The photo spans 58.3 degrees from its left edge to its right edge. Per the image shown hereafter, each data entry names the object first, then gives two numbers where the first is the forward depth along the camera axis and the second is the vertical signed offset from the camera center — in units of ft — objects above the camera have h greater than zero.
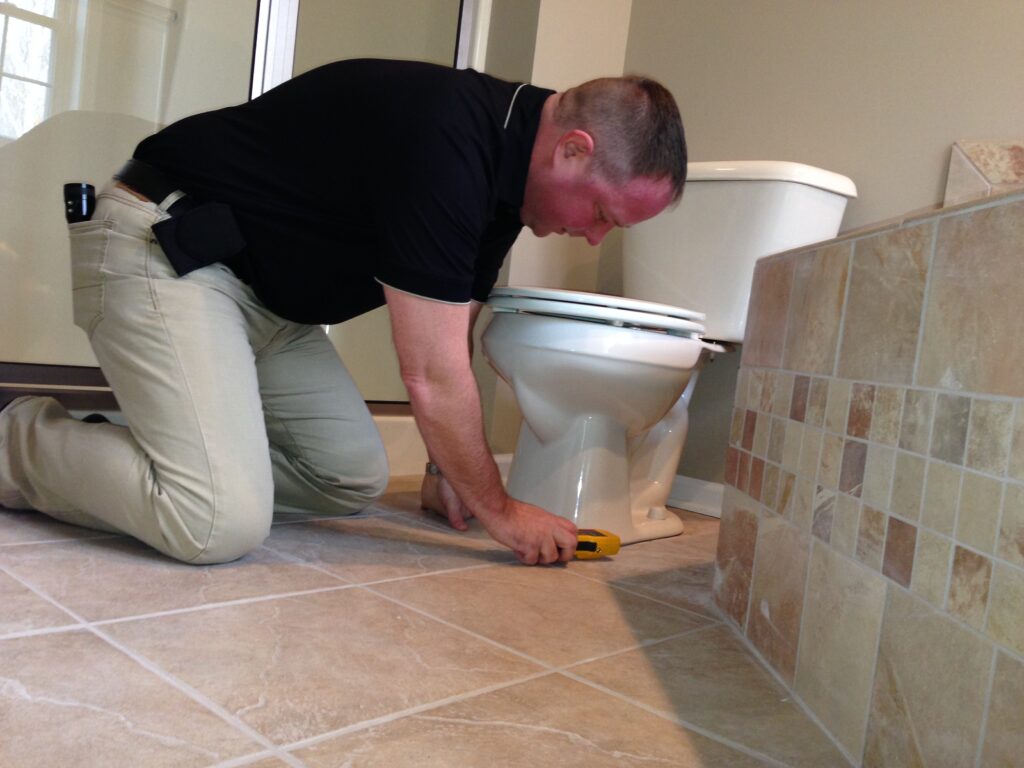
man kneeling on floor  3.85 +0.32
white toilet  5.22 +0.10
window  5.97 +1.50
